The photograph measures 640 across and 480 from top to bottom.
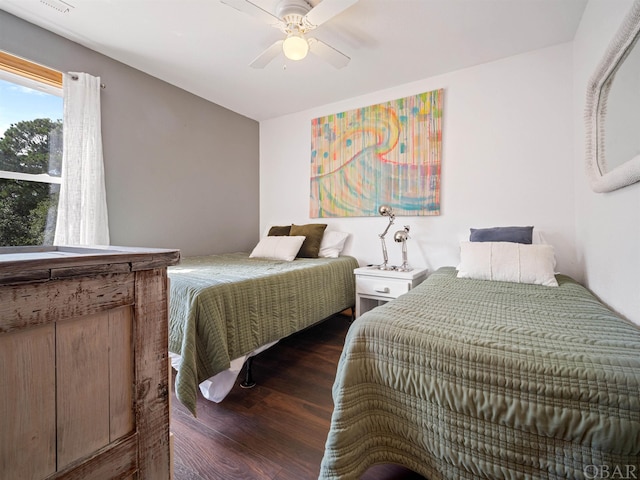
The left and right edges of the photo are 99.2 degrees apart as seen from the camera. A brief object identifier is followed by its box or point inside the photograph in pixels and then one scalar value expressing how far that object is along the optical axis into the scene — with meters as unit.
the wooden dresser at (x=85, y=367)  0.45
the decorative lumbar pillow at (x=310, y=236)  2.86
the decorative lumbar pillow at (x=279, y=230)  3.18
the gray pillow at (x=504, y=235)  2.01
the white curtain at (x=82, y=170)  1.99
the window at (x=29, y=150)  1.82
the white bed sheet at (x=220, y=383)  1.49
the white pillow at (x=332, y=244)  2.93
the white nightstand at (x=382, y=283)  2.28
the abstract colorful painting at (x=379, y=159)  2.55
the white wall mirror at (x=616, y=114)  1.05
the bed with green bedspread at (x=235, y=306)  1.38
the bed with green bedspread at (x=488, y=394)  0.67
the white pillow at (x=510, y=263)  1.68
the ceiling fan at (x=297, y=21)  1.51
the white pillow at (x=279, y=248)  2.73
